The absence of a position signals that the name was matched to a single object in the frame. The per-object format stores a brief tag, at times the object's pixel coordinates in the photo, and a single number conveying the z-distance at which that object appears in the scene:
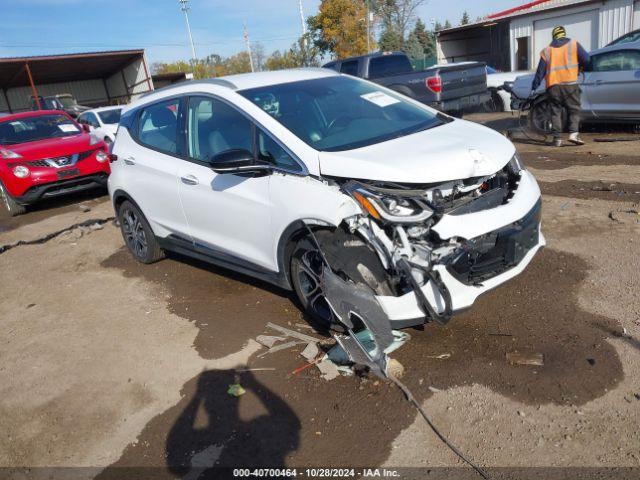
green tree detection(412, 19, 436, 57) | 52.25
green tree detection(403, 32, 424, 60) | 45.14
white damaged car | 3.31
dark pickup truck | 11.52
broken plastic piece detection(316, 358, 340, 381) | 3.49
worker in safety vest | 8.81
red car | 9.05
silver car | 9.16
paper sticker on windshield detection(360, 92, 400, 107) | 4.64
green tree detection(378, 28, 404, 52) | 40.81
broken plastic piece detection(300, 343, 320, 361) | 3.72
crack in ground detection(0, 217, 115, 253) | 7.61
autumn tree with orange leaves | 41.03
